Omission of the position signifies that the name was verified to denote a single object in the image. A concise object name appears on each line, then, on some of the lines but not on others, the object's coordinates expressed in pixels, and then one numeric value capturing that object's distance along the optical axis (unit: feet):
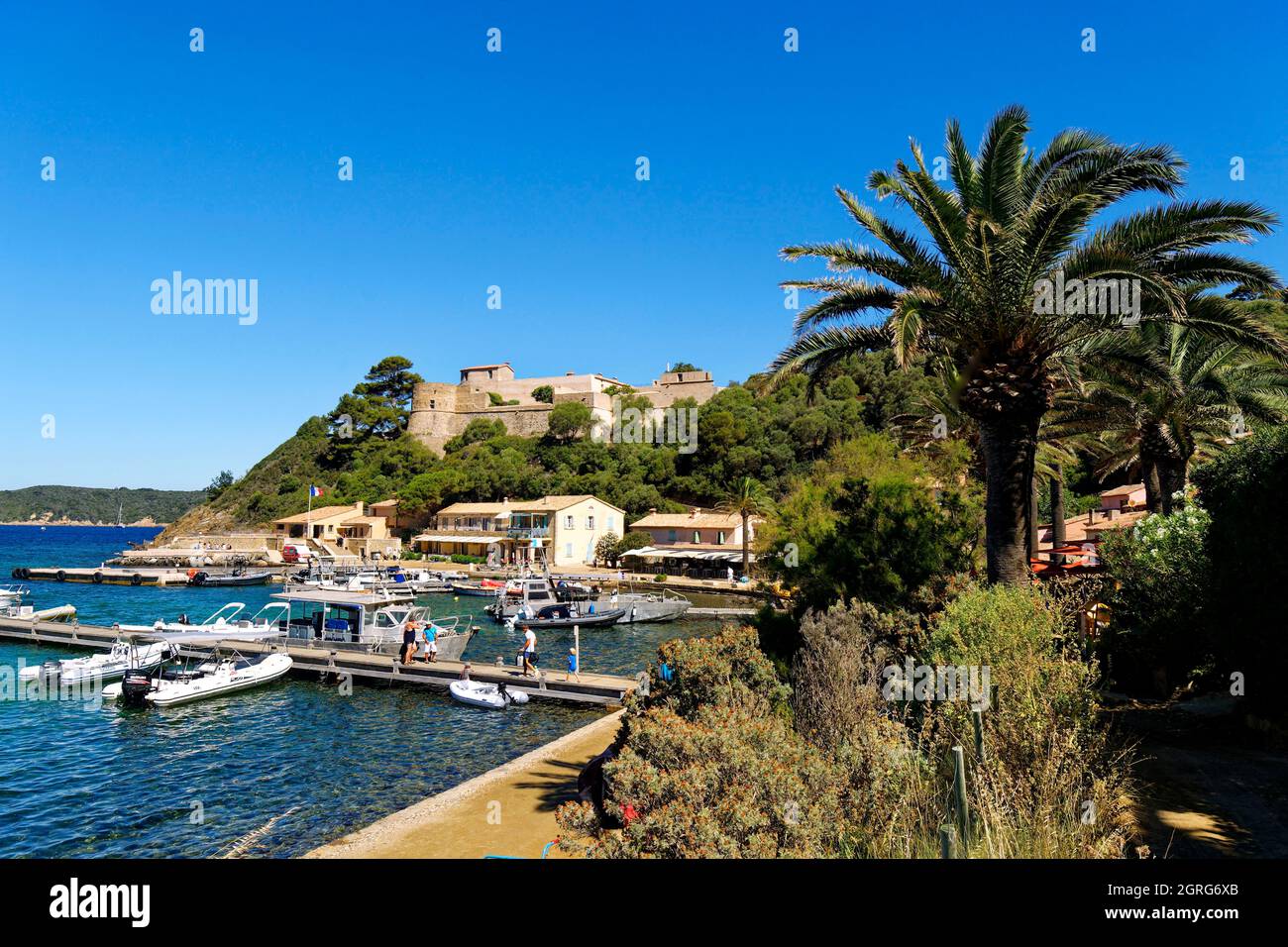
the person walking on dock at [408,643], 84.28
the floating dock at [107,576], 219.18
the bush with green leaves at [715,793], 18.48
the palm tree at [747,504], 182.19
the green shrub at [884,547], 46.78
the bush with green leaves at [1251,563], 32.58
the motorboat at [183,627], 96.47
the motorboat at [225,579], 210.59
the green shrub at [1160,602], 44.45
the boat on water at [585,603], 135.33
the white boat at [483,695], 71.57
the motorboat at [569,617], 130.21
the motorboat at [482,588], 181.37
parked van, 261.85
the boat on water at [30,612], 129.59
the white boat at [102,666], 83.61
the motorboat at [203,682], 74.43
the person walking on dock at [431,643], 87.15
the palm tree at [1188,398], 59.52
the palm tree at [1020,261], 36.40
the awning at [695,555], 196.75
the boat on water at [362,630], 96.58
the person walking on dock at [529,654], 77.46
